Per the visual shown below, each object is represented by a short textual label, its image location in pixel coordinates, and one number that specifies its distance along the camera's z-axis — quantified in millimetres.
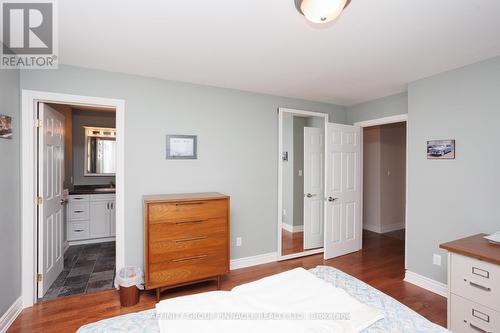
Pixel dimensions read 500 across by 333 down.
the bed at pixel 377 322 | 1195
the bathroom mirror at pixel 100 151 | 4746
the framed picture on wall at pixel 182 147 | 2971
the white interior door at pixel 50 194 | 2525
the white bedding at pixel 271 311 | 1163
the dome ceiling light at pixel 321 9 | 1238
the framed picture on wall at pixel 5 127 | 2011
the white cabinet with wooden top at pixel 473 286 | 1764
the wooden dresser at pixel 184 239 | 2453
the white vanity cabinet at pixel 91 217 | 4188
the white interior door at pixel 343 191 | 3721
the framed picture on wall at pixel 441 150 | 2619
